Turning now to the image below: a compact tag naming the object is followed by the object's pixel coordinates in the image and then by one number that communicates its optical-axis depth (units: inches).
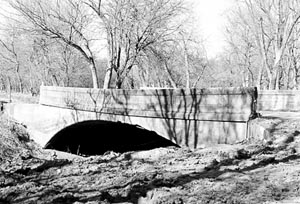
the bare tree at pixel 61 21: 465.1
